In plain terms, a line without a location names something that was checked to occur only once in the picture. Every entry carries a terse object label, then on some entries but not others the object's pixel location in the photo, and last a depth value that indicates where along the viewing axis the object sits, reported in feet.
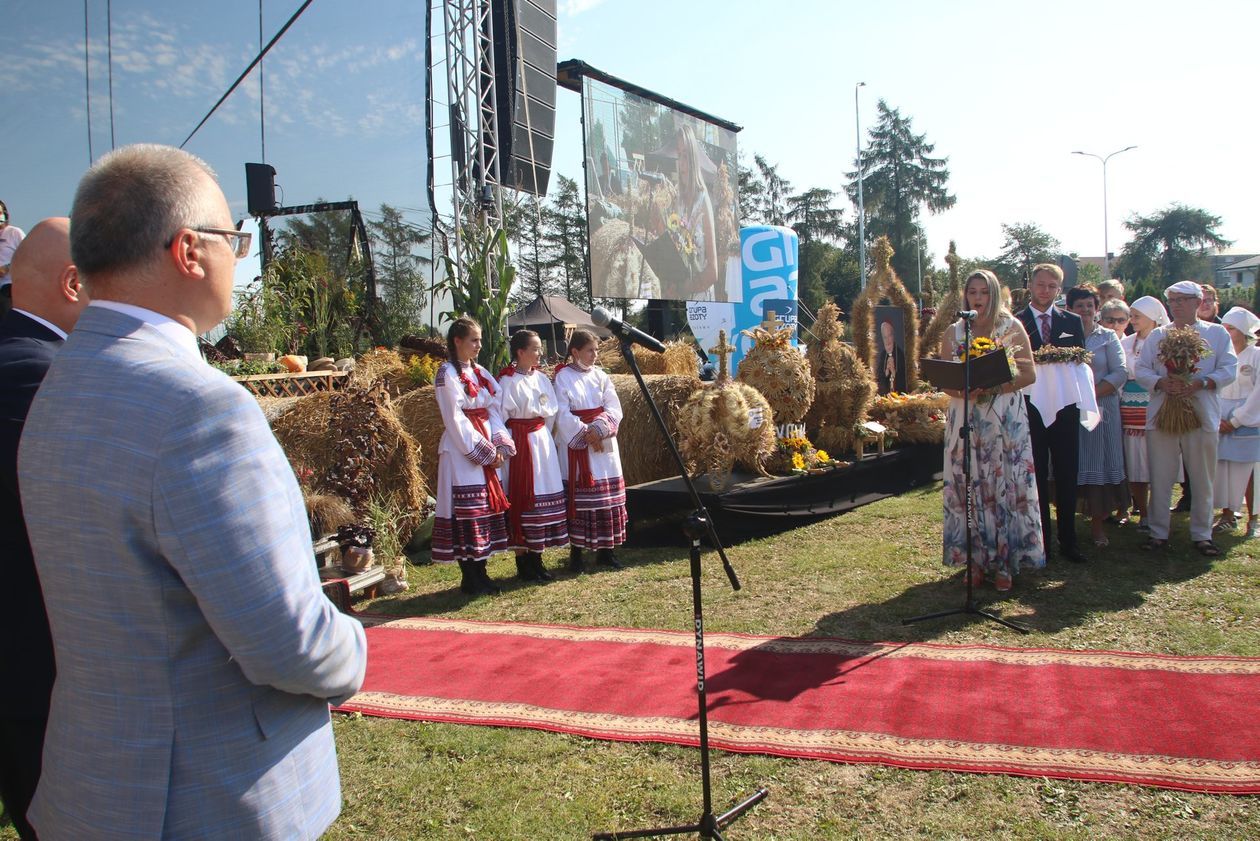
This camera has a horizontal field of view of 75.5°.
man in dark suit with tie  20.51
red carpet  10.92
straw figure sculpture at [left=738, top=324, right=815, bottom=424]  27.86
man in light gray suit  4.18
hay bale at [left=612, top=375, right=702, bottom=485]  29.55
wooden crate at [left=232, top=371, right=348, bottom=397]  26.91
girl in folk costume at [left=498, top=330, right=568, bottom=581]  22.00
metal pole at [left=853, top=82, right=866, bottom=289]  131.03
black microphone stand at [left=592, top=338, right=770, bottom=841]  8.63
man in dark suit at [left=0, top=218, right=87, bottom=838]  6.41
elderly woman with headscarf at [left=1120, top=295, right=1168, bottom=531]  22.66
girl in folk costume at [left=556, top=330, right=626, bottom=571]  22.91
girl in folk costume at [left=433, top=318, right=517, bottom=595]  20.58
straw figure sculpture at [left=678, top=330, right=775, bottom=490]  25.16
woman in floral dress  18.12
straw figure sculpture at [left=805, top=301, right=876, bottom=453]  30.66
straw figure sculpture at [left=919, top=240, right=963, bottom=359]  45.20
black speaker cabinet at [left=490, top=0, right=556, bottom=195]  46.47
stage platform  24.61
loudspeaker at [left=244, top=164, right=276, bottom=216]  43.14
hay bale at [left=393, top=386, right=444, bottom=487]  28.17
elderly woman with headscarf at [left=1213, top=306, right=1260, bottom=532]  22.17
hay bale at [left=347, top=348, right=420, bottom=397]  28.63
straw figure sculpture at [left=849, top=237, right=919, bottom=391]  43.21
